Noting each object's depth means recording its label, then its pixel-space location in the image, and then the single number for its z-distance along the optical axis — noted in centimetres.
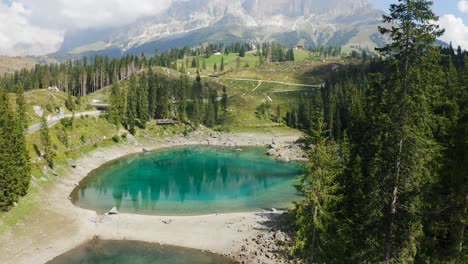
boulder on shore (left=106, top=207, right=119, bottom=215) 5560
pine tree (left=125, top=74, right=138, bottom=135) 12225
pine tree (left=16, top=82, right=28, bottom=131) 7972
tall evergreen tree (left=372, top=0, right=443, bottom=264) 2094
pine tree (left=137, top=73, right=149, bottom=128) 12925
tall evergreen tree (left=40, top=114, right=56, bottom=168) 7388
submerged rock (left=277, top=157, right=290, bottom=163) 10828
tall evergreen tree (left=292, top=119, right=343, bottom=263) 2728
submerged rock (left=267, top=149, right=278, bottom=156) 11810
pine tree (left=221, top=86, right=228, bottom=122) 17088
